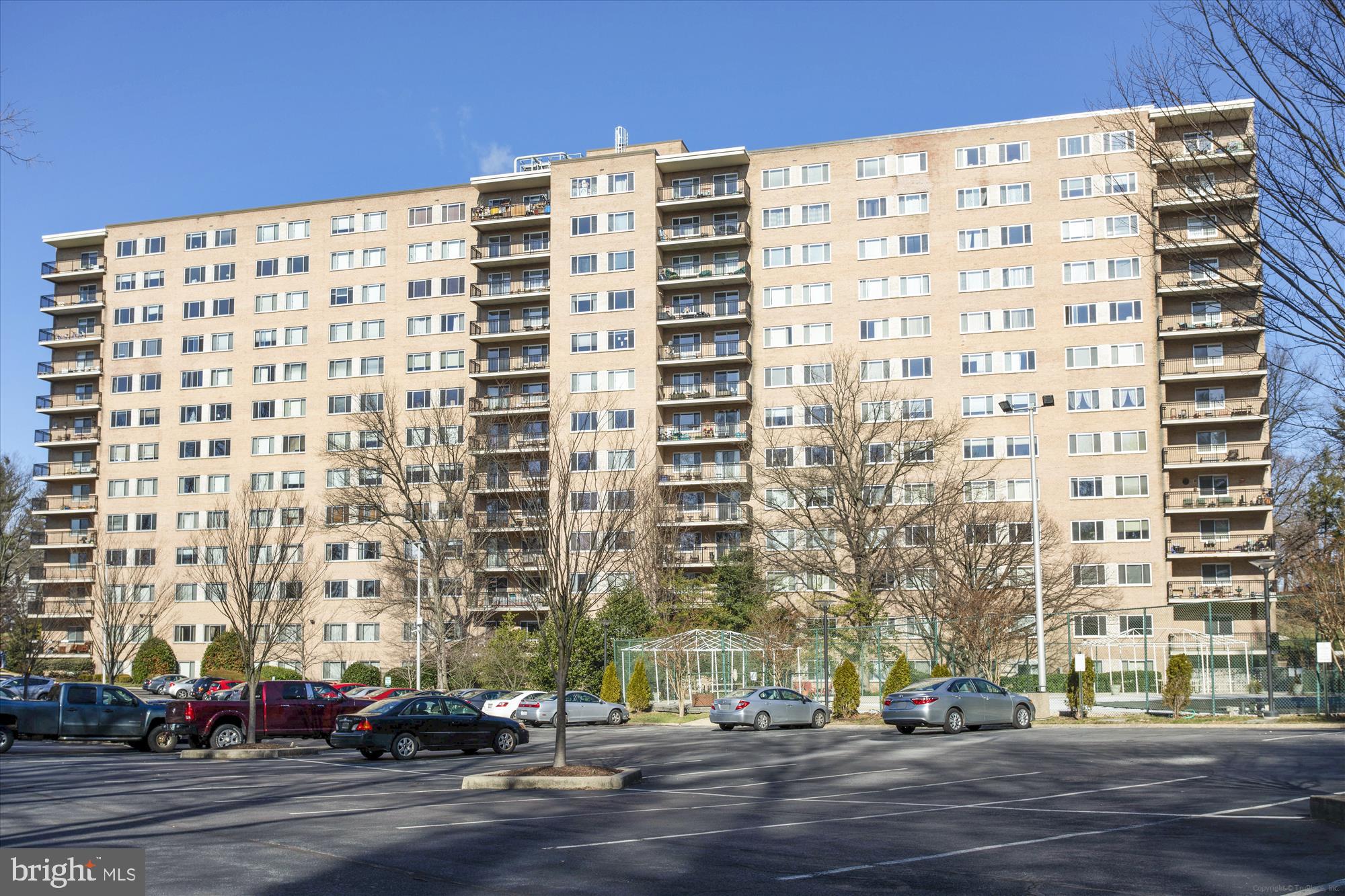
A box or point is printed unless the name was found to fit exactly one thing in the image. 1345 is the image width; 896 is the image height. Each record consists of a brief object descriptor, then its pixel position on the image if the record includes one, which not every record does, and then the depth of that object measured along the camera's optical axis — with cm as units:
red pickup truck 3180
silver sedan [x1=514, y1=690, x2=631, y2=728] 4450
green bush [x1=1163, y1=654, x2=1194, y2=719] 3730
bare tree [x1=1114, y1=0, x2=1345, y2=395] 1227
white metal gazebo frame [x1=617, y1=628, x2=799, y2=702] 4997
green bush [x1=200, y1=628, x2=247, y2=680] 7569
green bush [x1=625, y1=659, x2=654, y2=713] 4966
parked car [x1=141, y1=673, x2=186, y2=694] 6438
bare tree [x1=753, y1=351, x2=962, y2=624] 6056
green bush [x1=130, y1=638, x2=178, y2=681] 7794
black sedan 2786
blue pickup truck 3147
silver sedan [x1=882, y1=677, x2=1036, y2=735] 3144
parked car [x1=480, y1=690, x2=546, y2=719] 4394
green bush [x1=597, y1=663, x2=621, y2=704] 5106
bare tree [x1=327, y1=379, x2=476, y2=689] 6700
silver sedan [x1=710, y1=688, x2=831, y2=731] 3753
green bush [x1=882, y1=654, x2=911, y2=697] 4006
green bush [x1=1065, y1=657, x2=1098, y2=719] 3719
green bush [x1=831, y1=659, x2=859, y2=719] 4062
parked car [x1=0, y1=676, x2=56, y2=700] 3642
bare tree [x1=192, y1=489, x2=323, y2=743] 3338
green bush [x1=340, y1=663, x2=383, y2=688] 7088
